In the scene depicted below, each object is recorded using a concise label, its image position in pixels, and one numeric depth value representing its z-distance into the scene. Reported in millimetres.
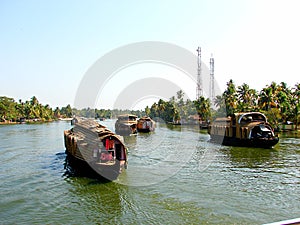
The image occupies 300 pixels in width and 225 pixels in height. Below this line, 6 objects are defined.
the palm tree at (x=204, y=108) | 60781
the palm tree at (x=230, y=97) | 51875
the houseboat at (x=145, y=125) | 43281
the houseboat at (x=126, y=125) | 36906
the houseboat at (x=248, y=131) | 22375
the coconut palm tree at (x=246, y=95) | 52731
